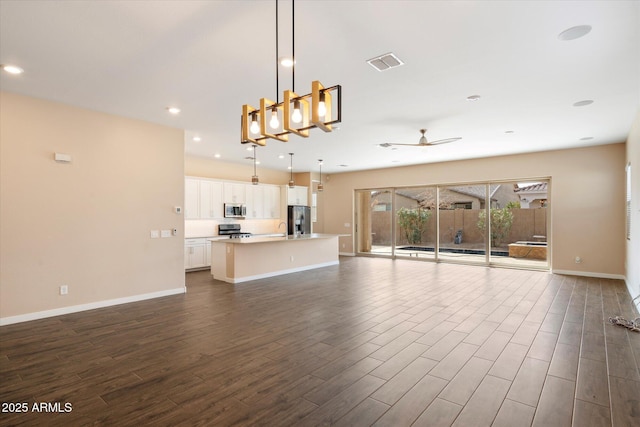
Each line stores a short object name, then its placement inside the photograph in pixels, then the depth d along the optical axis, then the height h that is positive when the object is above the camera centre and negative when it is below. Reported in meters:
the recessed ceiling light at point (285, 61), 3.29 +1.64
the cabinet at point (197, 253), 7.96 -0.89
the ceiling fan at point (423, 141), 5.52 +1.35
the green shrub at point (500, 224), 8.62 -0.18
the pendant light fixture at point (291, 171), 8.28 +1.61
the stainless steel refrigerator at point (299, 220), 10.70 -0.07
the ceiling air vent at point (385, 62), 3.25 +1.64
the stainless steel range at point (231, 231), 8.85 -0.36
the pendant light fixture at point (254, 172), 7.40 +1.44
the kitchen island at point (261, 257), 6.63 -0.88
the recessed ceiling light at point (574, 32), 2.74 +1.62
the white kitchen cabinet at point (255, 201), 9.59 +0.53
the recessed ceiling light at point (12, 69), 3.43 +1.64
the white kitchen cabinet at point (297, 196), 10.69 +0.76
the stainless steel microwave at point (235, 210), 8.92 +0.23
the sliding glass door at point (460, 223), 8.38 -0.15
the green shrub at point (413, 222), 10.09 -0.14
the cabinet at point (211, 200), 8.42 +0.50
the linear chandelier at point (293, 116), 2.34 +0.82
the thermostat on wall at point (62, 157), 4.51 +0.87
